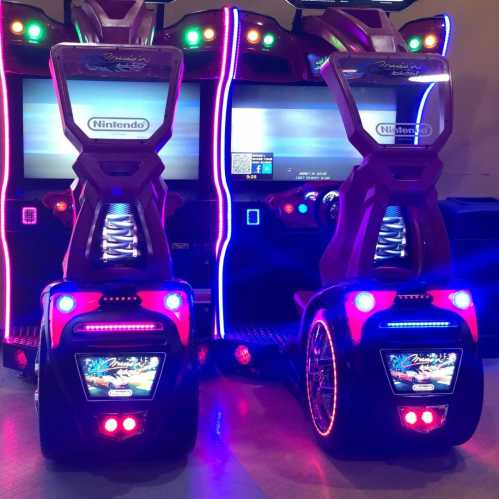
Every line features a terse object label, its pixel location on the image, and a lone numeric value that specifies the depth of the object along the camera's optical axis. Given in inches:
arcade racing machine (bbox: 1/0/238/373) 146.8
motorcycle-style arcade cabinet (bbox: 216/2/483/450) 113.2
